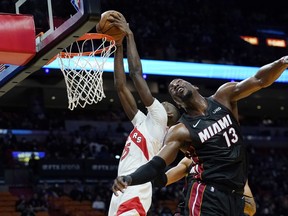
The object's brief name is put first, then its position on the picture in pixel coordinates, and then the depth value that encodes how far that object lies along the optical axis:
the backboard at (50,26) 4.66
